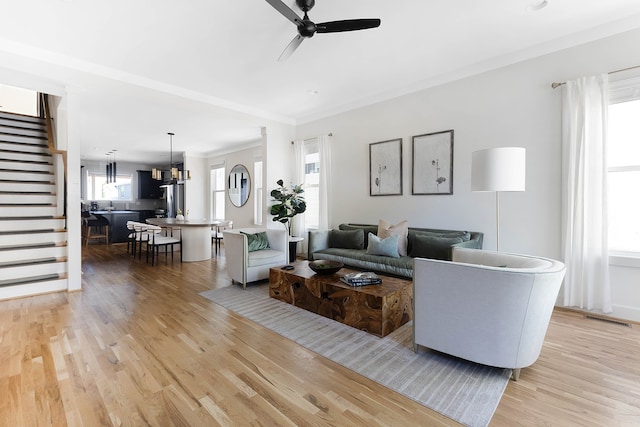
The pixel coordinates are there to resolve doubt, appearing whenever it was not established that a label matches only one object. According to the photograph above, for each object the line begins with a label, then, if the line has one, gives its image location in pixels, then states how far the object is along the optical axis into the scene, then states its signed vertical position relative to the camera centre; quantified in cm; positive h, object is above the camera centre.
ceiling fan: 240 +157
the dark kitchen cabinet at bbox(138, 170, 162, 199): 1105 +84
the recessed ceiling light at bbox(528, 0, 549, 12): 261 +185
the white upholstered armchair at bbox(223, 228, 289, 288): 404 -68
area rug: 175 -115
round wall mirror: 810 +68
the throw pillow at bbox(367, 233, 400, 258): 389 -50
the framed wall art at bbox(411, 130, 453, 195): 409 +66
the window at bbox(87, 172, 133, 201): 1026 +77
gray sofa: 360 -52
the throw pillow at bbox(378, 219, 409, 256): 402 -32
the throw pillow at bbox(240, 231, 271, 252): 435 -50
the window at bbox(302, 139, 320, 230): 586 +51
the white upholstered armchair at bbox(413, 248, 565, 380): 184 -67
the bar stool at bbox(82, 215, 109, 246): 810 -49
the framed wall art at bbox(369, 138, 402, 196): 463 +68
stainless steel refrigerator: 978 +35
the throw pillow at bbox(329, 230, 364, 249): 451 -47
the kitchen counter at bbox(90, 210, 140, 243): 829 -46
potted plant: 561 +10
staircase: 385 -21
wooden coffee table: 264 -90
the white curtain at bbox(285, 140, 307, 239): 600 +72
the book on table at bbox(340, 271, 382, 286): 288 -71
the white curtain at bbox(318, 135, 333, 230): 557 +58
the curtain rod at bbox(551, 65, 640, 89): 284 +137
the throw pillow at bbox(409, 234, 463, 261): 357 -47
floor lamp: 262 +36
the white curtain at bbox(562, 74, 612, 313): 295 +18
